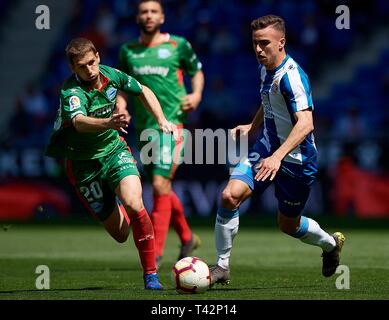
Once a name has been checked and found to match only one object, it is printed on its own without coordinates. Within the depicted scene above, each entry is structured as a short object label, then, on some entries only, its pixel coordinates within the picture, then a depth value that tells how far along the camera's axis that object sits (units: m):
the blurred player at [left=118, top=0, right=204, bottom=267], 20.28
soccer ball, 14.64
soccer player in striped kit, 15.17
